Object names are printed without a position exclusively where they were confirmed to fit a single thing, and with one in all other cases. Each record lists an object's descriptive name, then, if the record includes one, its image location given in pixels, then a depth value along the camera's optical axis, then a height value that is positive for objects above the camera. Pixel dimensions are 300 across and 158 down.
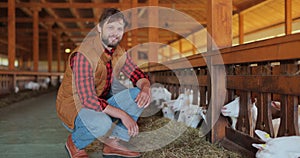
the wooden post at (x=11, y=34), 8.05 +0.98
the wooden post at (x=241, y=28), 10.33 +1.38
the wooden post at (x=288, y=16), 7.57 +1.28
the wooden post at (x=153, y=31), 5.47 +0.70
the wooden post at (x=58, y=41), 15.76 +1.58
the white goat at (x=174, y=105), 3.22 -0.31
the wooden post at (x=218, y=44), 2.34 +0.20
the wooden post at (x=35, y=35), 10.44 +1.28
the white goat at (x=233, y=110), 2.18 -0.23
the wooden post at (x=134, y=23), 7.20 +1.15
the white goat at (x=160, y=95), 4.25 -0.27
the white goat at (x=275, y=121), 1.98 -0.28
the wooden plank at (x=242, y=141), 1.91 -0.41
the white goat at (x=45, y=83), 11.72 -0.30
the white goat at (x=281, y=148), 1.43 -0.32
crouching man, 2.05 -0.12
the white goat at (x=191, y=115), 2.84 -0.35
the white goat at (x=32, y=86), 9.89 -0.32
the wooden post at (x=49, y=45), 13.83 +1.24
